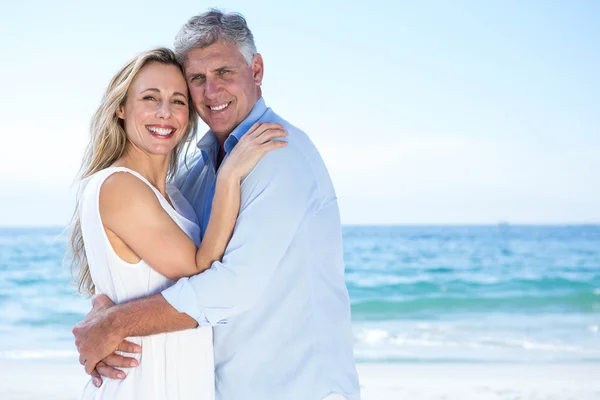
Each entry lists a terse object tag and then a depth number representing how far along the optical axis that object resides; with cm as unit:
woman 233
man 224
